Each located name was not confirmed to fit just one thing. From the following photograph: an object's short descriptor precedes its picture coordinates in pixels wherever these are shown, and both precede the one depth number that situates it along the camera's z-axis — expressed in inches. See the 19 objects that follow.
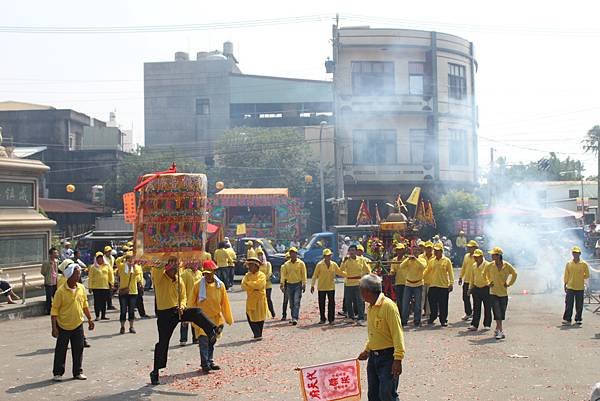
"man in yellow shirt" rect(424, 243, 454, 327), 595.5
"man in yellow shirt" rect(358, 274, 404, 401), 267.1
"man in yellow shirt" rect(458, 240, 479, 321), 604.8
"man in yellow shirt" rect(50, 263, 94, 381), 395.2
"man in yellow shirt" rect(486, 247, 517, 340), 545.3
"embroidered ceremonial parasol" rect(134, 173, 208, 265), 393.1
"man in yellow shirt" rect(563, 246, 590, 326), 587.5
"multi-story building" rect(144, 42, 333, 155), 2183.8
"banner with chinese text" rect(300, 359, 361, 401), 245.4
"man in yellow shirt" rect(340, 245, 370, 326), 627.2
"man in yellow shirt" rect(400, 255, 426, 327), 596.4
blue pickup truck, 1161.4
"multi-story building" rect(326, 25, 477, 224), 1659.7
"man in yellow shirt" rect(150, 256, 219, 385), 393.4
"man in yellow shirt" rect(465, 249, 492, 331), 569.3
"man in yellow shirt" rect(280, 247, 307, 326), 633.0
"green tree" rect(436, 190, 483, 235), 1489.9
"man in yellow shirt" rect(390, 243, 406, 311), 615.8
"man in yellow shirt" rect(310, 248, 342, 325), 630.5
